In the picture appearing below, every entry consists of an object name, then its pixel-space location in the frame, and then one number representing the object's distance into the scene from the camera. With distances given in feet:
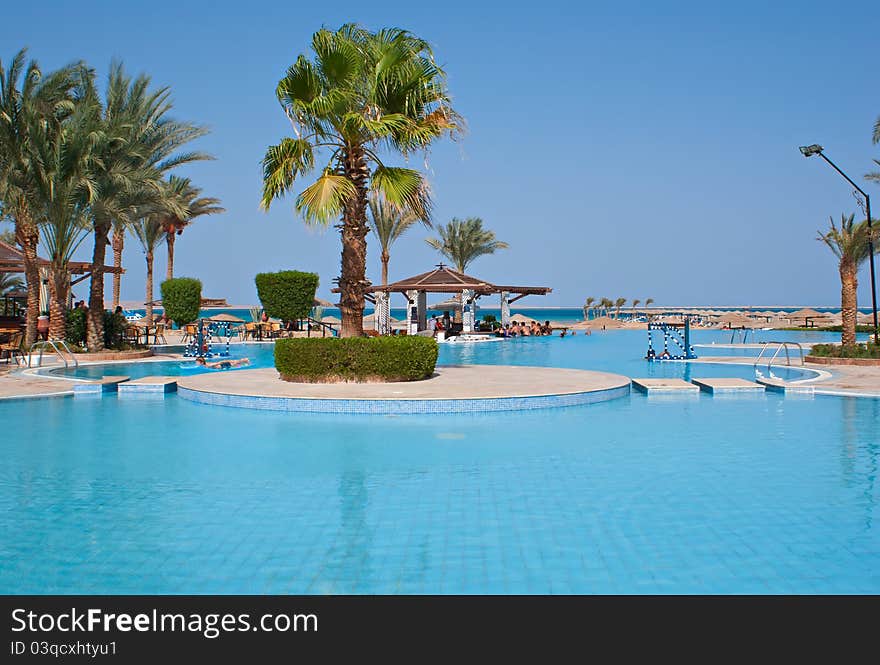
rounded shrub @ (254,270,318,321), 75.41
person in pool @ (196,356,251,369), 57.31
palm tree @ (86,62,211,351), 58.39
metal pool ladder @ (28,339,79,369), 52.75
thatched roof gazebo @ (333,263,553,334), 98.22
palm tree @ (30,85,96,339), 55.67
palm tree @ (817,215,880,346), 59.72
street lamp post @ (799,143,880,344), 63.36
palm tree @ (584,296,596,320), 186.84
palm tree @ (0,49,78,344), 56.18
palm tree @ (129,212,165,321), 118.01
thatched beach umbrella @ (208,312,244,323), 128.22
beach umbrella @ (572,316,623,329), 159.02
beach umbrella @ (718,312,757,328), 152.15
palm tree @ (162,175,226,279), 119.34
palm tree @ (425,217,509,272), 142.51
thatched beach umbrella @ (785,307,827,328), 140.79
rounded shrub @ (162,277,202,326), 80.02
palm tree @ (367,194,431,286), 124.26
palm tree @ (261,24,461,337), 37.01
